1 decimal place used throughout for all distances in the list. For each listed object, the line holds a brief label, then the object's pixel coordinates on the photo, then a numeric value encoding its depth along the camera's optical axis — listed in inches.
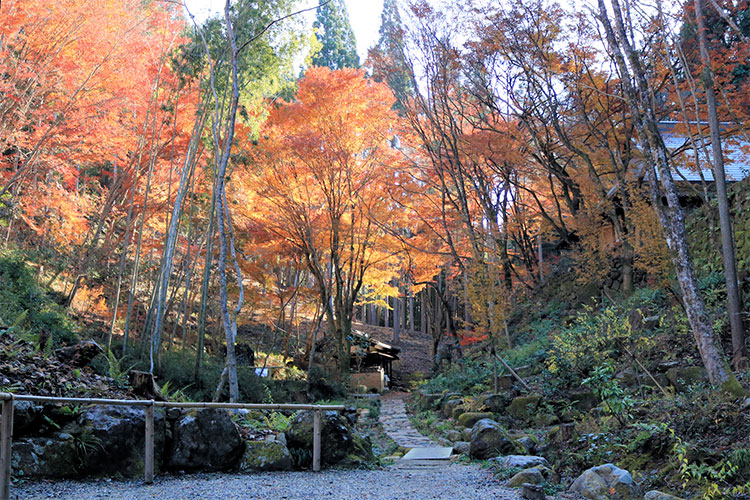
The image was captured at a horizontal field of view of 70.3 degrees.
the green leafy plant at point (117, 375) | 230.6
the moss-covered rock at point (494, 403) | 294.7
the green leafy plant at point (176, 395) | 255.7
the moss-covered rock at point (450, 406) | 332.8
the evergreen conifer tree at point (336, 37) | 1073.1
